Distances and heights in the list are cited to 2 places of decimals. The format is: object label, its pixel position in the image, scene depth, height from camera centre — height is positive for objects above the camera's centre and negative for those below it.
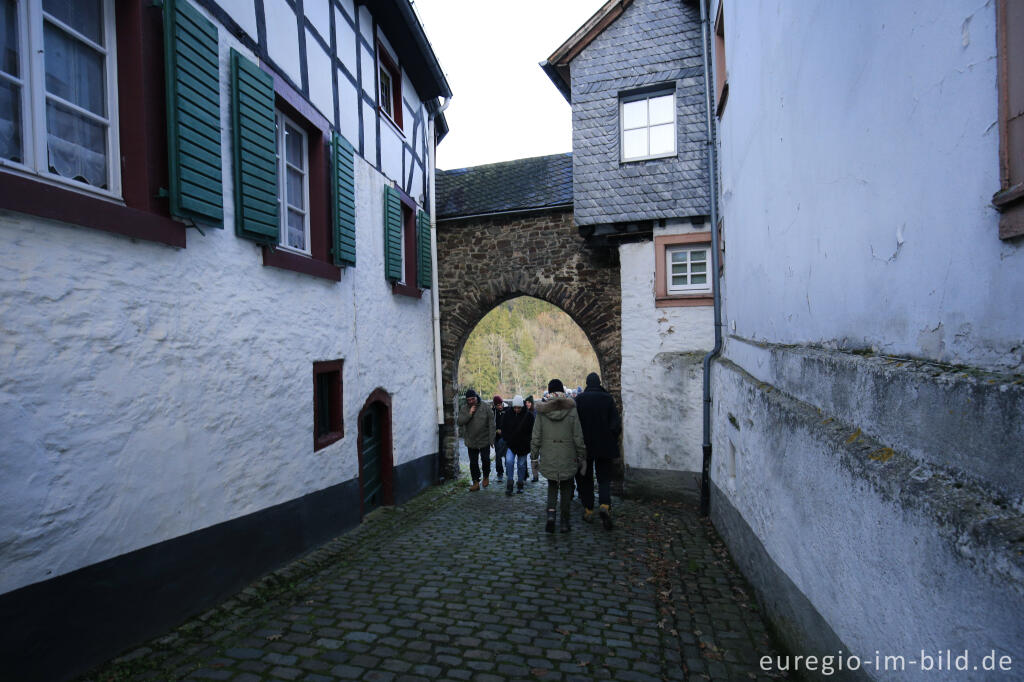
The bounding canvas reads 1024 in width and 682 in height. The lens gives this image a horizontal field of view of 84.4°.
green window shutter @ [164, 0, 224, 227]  3.92 +1.65
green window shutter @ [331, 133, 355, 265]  6.43 +1.59
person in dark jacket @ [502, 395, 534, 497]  8.80 -1.52
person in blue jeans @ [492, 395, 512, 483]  9.89 -1.91
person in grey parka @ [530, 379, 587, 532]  6.51 -1.26
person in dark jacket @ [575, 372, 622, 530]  6.80 -1.29
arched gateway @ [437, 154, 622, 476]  10.05 +1.32
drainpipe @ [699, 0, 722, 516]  8.14 +1.25
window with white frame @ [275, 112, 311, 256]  5.66 +1.61
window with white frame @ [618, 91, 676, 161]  9.03 +3.32
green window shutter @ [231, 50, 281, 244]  4.69 +1.61
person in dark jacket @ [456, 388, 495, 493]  9.16 -1.52
